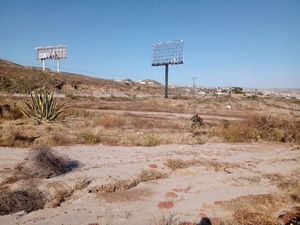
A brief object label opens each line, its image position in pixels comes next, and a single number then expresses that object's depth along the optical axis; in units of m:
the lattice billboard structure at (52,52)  57.66
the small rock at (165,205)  4.53
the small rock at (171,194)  4.92
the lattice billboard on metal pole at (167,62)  39.72
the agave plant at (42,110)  10.49
